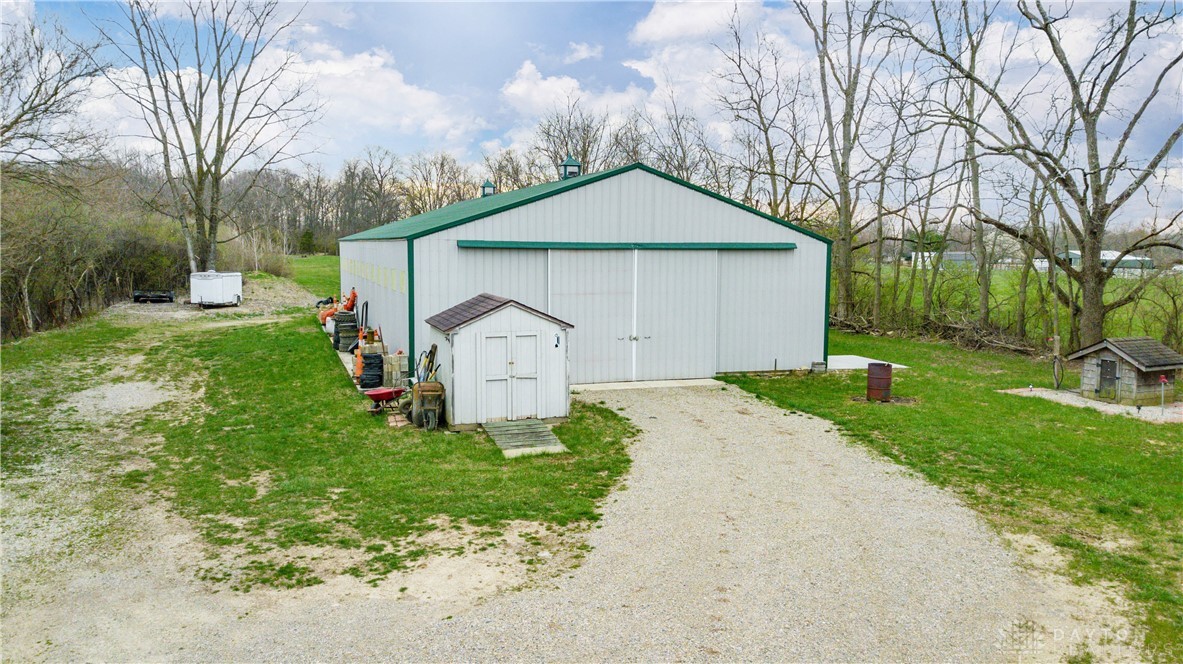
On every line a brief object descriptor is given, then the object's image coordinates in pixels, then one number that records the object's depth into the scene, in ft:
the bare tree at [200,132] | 100.48
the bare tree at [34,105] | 42.73
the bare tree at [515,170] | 158.20
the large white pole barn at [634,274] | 45.34
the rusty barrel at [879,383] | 44.70
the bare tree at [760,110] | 94.84
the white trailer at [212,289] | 91.56
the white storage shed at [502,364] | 36.86
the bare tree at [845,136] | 85.66
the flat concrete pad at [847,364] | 56.78
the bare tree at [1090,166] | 53.06
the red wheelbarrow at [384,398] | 40.57
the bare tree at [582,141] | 147.64
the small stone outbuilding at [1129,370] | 43.19
